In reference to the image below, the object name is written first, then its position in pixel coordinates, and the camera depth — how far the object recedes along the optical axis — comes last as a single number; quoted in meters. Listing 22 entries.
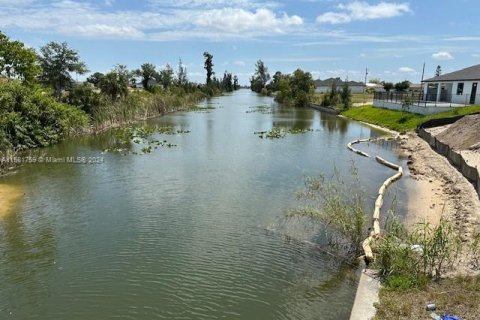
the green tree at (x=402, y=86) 79.31
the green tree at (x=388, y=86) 88.44
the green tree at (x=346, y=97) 61.06
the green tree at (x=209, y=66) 131.00
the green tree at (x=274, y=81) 132.75
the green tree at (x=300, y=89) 76.56
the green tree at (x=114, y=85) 44.09
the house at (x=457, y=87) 40.44
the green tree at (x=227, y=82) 171.06
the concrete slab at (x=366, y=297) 7.86
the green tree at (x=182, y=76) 106.08
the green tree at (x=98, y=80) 44.77
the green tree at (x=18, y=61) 30.23
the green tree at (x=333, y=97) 66.38
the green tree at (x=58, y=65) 41.44
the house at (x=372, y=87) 117.88
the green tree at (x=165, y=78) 88.95
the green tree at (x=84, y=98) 37.94
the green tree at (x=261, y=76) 164.88
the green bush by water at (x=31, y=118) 24.09
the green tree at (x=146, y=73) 79.06
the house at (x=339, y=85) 123.07
